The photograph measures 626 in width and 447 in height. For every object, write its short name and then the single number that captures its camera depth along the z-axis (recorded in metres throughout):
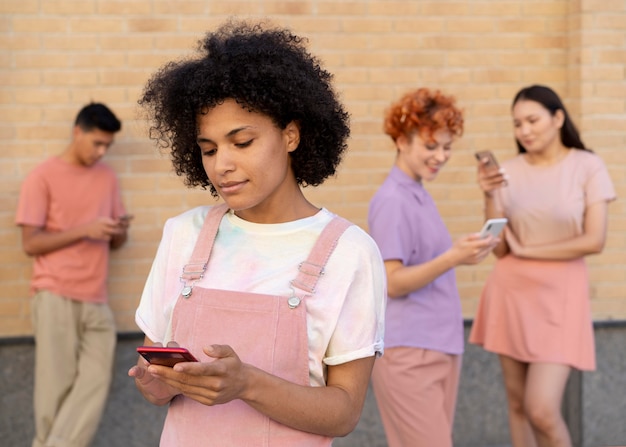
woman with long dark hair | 5.09
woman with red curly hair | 4.20
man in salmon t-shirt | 5.62
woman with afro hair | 2.30
